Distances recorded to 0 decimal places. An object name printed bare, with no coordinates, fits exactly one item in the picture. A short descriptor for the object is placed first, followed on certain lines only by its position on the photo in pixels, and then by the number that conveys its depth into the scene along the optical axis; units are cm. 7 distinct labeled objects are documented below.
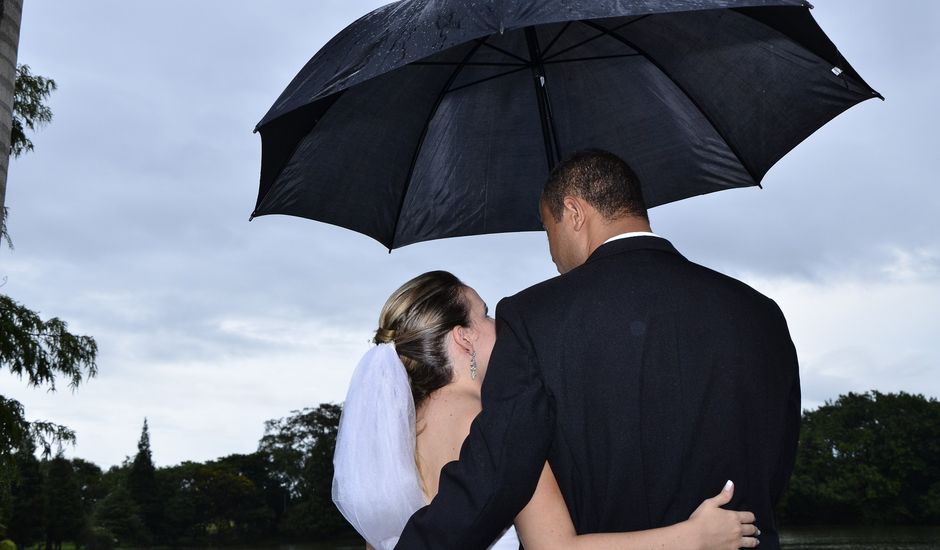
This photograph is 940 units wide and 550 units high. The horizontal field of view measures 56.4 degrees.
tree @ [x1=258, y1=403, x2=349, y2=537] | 9762
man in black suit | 232
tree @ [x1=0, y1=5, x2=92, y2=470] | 2031
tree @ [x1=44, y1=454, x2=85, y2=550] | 8238
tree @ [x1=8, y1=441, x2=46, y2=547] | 7344
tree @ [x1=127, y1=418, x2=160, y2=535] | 10512
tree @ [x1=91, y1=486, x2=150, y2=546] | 10225
